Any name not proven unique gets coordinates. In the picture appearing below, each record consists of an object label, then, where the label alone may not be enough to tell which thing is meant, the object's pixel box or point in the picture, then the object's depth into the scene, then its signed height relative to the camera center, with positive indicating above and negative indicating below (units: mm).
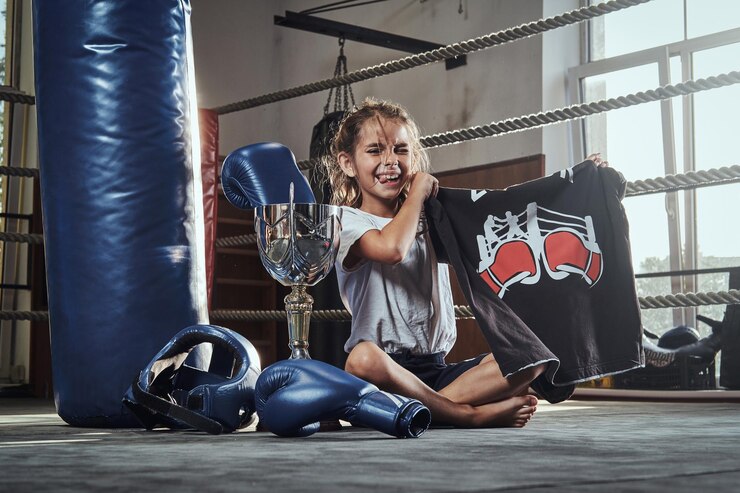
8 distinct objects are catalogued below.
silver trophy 1495 +87
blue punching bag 1600 +186
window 4543 +849
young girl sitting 1549 +25
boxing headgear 1406 -135
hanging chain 5301 +1323
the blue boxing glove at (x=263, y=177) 1625 +218
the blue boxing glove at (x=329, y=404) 1283 -143
